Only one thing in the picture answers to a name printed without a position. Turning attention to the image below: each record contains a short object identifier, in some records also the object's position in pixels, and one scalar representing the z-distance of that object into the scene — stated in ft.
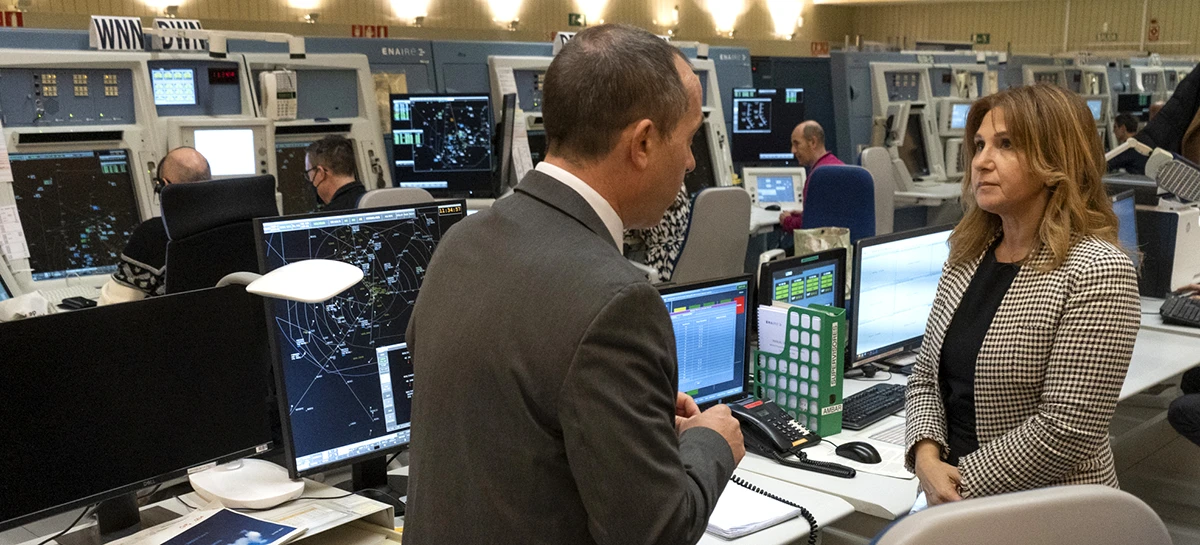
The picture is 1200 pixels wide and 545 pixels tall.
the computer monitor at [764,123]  24.77
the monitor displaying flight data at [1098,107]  36.06
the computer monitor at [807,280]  8.73
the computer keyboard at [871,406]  8.54
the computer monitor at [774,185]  22.94
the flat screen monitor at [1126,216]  12.32
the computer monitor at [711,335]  7.83
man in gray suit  3.56
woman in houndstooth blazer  5.81
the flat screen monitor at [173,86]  16.29
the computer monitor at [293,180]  17.89
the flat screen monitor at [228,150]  16.48
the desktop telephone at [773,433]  7.66
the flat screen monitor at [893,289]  9.56
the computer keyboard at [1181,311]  11.95
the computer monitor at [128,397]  5.20
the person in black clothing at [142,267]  11.76
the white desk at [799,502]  6.31
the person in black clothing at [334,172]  16.43
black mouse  7.64
